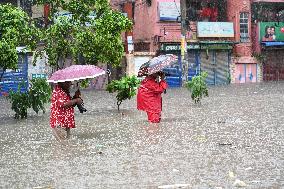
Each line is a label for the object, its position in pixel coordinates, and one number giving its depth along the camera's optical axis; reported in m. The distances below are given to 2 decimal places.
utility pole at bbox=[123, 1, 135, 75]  35.41
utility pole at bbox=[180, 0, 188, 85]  30.94
